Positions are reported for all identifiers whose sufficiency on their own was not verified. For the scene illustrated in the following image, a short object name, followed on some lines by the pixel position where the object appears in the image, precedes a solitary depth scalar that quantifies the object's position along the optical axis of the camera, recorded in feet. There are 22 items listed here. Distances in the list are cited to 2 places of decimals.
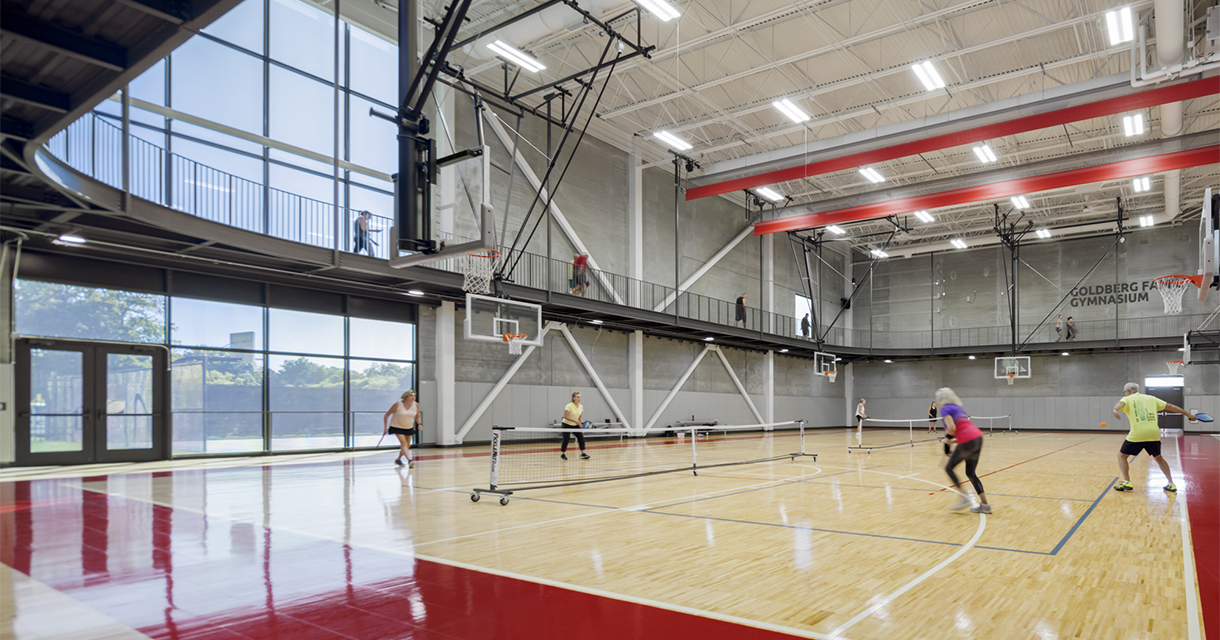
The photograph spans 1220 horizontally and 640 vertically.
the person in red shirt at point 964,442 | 30.68
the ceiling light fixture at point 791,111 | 69.97
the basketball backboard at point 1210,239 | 33.09
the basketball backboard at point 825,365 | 116.02
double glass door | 51.52
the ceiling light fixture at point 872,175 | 90.37
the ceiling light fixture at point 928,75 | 60.70
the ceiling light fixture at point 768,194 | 103.01
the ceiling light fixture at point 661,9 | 51.61
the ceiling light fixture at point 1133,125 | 74.95
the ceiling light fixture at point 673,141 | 78.07
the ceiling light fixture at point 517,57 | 60.08
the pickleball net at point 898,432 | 85.34
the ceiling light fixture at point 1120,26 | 54.39
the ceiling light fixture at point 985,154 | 81.66
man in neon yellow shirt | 35.65
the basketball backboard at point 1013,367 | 124.16
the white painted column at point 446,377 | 74.54
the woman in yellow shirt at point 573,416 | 56.24
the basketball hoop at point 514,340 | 67.82
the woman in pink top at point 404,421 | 49.39
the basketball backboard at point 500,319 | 65.87
